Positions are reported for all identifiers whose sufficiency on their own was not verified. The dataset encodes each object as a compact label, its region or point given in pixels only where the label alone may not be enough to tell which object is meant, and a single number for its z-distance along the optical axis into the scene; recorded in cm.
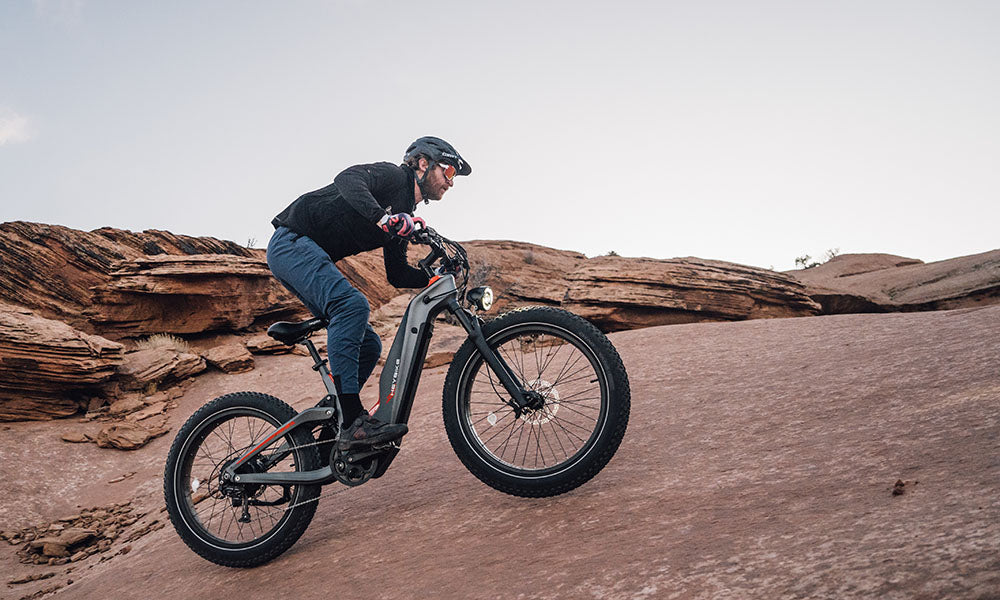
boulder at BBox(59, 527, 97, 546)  661
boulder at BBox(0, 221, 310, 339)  1495
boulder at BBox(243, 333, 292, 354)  1452
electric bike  346
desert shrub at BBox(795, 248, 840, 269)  3550
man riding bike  386
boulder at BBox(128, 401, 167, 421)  1126
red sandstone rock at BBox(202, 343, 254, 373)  1345
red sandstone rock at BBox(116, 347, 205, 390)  1226
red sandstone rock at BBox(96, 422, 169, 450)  1017
